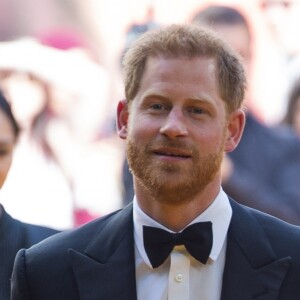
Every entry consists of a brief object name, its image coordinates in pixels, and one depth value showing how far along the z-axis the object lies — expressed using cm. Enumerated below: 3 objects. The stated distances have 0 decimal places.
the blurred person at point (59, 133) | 1176
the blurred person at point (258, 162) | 1100
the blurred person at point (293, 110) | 1202
